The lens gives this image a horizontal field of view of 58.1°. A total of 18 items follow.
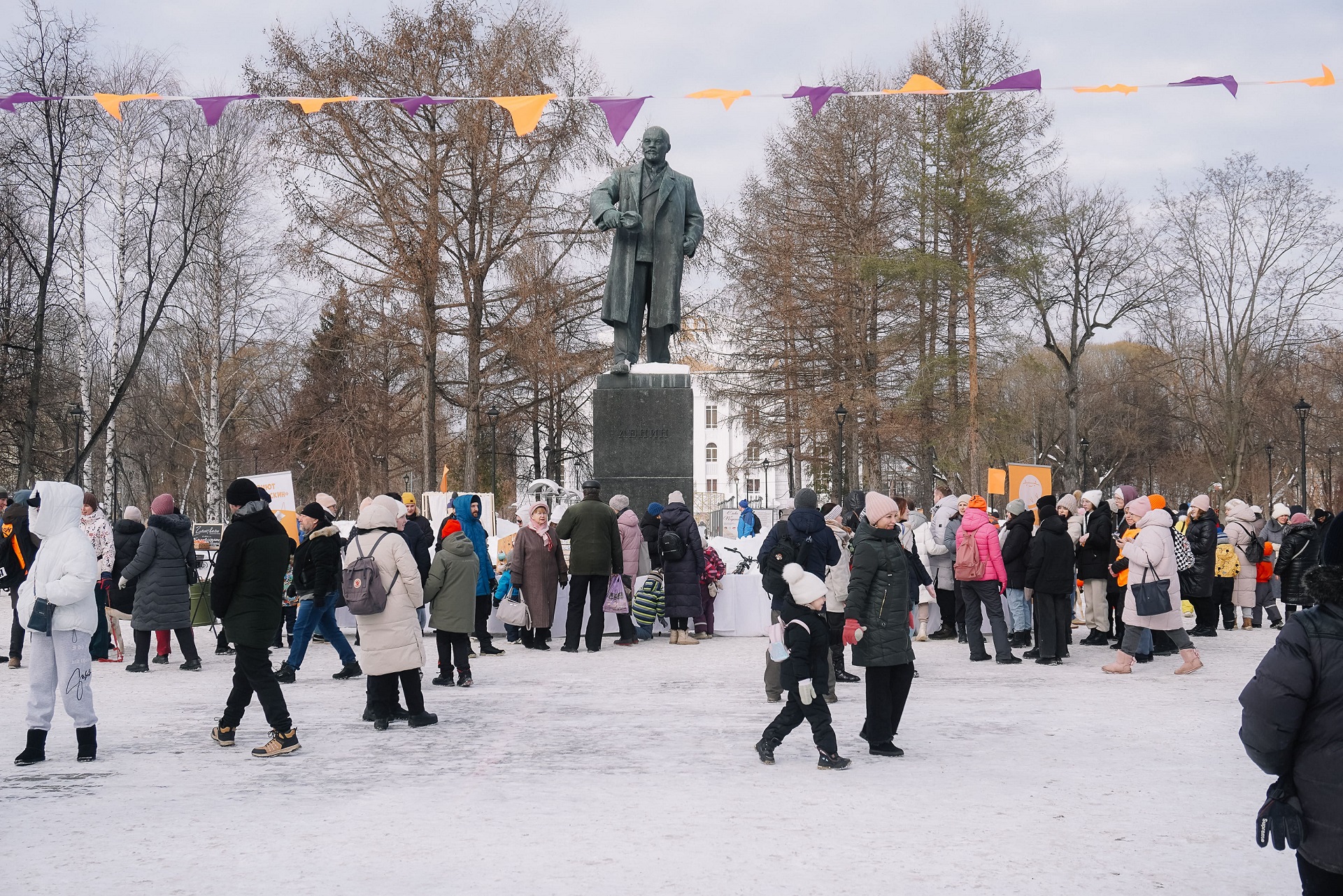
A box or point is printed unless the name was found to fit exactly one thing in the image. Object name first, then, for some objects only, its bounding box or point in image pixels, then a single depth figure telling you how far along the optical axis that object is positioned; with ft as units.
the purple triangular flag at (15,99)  38.11
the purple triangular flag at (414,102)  43.80
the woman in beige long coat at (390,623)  28.12
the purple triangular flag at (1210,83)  40.22
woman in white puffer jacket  24.34
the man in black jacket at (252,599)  25.21
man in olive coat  44.37
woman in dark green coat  24.35
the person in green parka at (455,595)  34.47
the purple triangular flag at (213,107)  41.09
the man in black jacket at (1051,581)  39.86
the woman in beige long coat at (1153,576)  36.70
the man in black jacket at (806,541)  30.63
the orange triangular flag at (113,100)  39.81
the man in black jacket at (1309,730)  11.23
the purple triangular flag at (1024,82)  39.81
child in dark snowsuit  23.57
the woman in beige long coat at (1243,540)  53.72
